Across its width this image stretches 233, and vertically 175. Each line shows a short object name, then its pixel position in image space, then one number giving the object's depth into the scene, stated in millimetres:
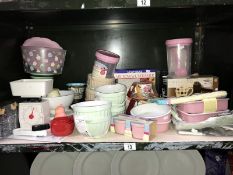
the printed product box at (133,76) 1087
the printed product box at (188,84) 994
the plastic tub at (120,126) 809
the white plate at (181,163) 1111
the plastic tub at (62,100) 919
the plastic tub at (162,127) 832
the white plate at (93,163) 1137
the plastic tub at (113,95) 883
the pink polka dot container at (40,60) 1034
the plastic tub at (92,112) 765
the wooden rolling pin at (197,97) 828
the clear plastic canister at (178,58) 1098
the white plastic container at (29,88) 921
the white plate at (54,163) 1144
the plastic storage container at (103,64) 1018
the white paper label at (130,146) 750
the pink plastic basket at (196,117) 829
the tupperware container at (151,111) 842
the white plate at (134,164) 1138
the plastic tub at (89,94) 1015
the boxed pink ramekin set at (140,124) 757
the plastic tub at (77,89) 1107
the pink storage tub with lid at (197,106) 828
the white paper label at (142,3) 714
